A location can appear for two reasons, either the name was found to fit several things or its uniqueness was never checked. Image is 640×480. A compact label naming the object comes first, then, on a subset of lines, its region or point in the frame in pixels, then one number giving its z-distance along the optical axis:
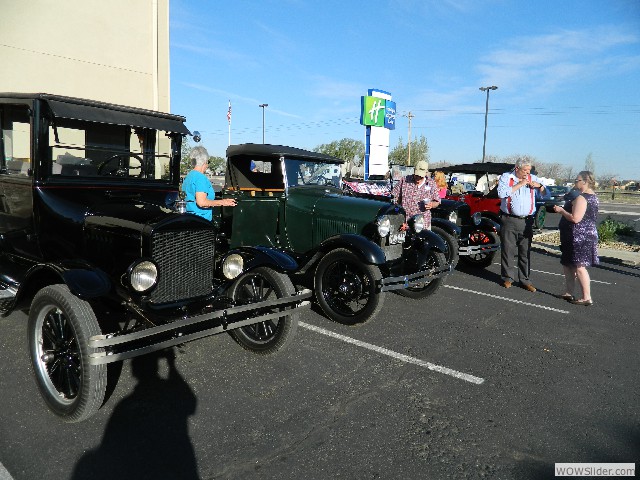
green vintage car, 4.50
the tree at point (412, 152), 46.28
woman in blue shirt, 4.40
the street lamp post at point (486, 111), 37.16
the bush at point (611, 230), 11.71
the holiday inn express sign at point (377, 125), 16.83
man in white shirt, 5.93
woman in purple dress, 5.40
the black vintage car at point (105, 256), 2.72
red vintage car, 9.05
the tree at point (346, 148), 44.47
